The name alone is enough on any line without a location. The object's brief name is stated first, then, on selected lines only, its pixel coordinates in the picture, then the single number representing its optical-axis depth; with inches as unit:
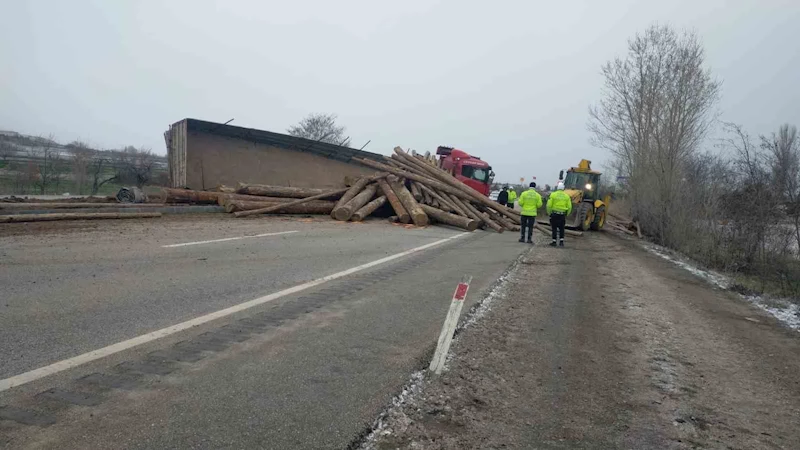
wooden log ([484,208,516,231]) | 725.9
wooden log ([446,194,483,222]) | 711.7
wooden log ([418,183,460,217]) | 715.4
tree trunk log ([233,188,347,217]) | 611.5
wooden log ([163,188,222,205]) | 628.7
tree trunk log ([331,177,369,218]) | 689.6
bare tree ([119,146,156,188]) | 1045.8
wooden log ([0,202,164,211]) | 480.3
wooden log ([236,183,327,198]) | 664.4
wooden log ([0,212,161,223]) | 433.1
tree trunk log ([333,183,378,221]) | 657.6
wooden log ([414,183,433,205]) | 741.3
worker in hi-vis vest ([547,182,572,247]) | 542.0
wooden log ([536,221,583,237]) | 668.9
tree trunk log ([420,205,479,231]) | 664.4
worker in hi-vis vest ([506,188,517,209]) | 912.9
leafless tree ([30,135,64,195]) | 916.0
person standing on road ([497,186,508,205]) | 919.1
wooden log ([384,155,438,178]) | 797.2
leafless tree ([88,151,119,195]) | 963.8
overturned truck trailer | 685.3
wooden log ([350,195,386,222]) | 668.1
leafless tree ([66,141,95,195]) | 971.9
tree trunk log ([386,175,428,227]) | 665.6
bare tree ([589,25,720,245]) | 683.9
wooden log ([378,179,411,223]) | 679.1
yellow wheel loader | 732.0
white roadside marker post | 154.0
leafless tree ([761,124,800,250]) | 417.7
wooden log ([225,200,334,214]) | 621.9
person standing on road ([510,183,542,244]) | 548.1
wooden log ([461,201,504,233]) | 700.0
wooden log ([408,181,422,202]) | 741.9
